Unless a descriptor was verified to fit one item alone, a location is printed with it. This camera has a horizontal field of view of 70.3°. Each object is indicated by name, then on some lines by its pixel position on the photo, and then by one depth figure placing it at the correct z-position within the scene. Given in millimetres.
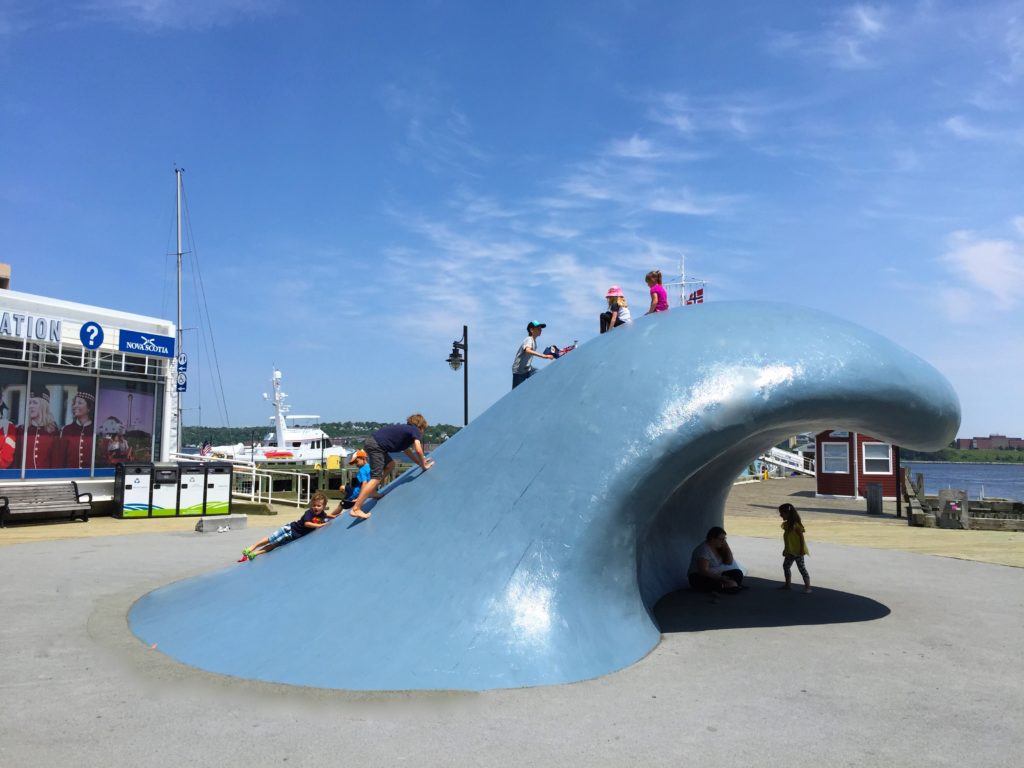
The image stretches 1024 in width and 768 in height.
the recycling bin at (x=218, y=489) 20156
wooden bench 17172
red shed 27828
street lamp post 20062
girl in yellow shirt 9578
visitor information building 19062
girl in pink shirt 9039
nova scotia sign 21297
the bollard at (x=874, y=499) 22125
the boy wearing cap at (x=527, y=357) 9578
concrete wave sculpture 5961
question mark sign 20234
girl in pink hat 9234
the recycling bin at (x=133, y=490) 19234
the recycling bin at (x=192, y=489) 19906
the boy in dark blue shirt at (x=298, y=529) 9406
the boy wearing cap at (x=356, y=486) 9938
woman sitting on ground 9562
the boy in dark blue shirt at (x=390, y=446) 7953
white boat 66062
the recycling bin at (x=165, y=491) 19625
